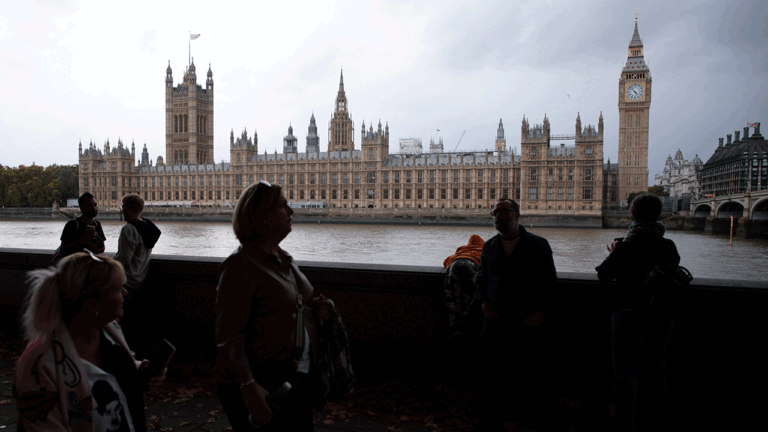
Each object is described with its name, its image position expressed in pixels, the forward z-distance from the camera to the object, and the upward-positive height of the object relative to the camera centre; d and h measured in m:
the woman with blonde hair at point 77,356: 1.28 -0.45
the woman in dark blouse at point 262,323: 1.52 -0.41
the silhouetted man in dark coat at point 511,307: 2.51 -0.57
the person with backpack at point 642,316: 2.25 -0.55
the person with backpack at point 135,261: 3.37 -0.47
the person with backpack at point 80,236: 3.15 -0.27
